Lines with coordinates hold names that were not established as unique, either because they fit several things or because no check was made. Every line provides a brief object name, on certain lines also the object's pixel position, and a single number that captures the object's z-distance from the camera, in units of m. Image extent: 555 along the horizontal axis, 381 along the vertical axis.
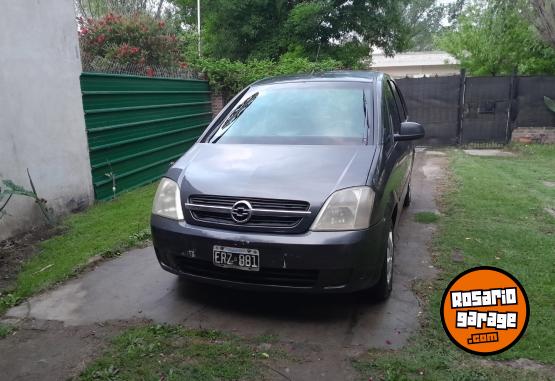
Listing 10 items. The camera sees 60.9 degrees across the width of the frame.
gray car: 3.05
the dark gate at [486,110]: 11.91
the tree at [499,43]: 13.23
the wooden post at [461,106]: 11.89
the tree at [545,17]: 9.95
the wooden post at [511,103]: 11.78
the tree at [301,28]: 14.52
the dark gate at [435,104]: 12.12
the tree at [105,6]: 20.03
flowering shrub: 10.05
